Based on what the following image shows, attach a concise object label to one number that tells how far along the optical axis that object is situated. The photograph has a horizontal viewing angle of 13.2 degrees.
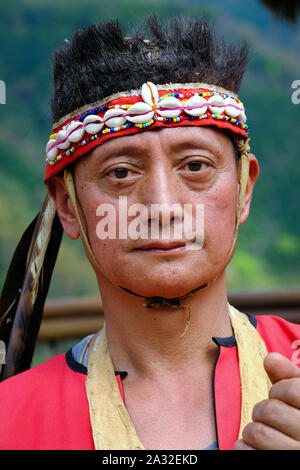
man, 1.08
